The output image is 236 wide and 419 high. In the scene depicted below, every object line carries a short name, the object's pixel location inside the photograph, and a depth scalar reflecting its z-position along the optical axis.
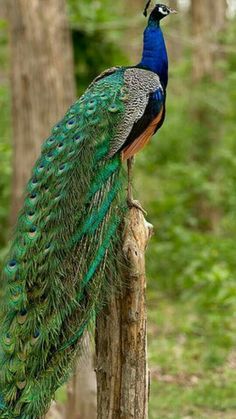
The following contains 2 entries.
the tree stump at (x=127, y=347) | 7.98
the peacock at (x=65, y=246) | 7.41
